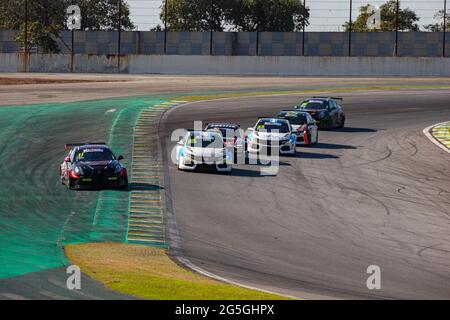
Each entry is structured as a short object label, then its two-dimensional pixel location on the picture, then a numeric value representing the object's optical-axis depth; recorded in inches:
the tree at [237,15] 4419.3
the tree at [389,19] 4446.4
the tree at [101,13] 4660.4
